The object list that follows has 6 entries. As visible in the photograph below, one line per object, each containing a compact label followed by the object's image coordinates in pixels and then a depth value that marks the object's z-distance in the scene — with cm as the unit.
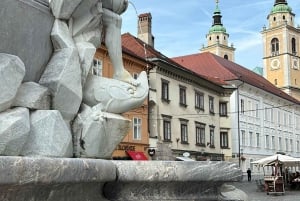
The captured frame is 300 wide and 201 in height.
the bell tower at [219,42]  10081
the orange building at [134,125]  2773
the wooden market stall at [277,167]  2370
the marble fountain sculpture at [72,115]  285
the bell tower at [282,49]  8612
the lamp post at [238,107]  4631
